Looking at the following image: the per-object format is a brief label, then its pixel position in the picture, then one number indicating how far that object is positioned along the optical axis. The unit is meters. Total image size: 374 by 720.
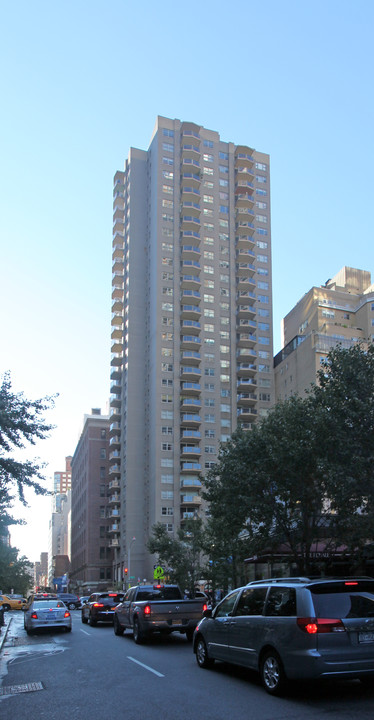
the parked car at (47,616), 23.94
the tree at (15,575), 76.66
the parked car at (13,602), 56.86
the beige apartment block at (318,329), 85.38
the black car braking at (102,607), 28.86
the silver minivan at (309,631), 9.04
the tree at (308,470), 20.16
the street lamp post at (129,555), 83.16
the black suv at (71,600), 54.17
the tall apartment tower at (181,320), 87.56
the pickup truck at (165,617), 18.30
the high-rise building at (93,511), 110.56
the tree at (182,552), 43.59
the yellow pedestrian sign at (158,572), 43.05
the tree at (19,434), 18.31
